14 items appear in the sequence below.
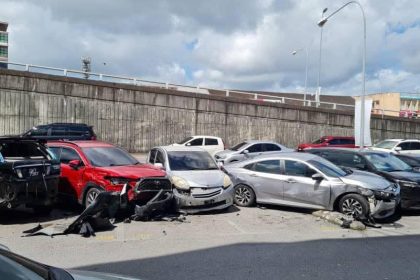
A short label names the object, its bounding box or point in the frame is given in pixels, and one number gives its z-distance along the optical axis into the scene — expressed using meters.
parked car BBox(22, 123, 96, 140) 21.61
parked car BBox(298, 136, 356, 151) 28.79
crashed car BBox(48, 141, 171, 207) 10.07
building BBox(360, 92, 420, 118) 92.06
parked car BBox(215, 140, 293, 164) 20.80
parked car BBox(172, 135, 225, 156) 24.99
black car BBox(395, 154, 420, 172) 16.12
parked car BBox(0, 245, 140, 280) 2.58
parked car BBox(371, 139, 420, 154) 25.50
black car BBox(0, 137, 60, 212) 9.01
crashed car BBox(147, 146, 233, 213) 10.62
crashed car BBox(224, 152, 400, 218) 10.38
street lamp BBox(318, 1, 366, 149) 21.49
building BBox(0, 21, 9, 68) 91.81
